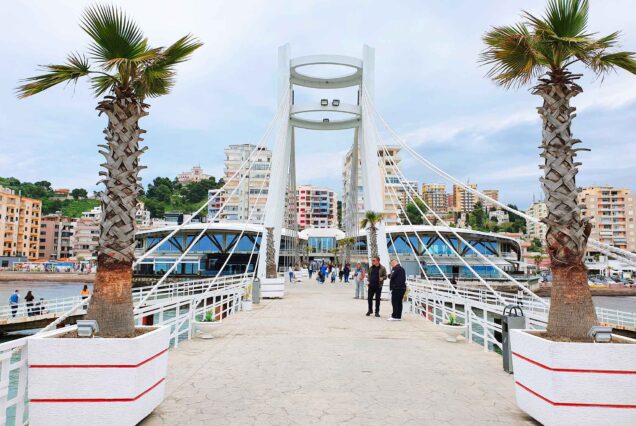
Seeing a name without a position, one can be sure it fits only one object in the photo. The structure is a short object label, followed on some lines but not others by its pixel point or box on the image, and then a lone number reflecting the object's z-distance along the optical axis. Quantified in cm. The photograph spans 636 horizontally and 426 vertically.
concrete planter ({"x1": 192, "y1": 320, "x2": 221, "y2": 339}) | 905
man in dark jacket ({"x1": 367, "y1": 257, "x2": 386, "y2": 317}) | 1207
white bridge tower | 2355
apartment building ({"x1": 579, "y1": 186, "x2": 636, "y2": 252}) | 9656
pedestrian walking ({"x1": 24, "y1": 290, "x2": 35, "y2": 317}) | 2188
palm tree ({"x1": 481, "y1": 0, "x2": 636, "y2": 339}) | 434
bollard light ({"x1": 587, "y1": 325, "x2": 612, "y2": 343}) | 398
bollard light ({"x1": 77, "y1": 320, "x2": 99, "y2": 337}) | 387
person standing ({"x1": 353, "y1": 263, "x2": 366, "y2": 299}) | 1912
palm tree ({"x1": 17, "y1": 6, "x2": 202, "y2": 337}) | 438
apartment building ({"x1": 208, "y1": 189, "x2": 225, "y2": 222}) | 8122
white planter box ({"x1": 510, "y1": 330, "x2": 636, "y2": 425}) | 377
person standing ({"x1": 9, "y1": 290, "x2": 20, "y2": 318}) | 2139
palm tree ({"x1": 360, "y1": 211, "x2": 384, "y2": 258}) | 2330
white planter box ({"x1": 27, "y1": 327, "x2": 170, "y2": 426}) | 369
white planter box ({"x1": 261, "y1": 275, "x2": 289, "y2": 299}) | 1947
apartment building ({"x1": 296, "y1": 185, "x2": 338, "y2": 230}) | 12250
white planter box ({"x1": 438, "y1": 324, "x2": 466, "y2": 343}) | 882
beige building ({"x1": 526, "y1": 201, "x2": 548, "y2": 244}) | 14925
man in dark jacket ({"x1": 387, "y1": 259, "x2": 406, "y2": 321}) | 1131
